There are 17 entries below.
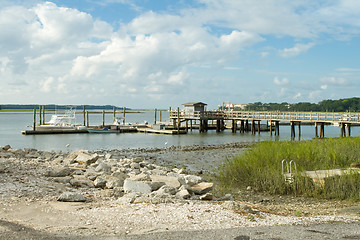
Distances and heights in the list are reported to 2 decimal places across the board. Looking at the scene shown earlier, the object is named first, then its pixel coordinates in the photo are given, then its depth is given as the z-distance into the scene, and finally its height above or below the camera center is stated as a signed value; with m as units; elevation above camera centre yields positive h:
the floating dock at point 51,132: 52.03 -2.31
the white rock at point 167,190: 9.99 -2.07
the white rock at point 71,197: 8.91 -2.00
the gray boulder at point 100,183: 11.94 -2.20
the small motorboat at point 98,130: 56.34 -2.27
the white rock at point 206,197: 9.95 -2.23
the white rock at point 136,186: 10.42 -2.05
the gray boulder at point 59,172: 12.66 -1.98
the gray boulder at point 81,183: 11.72 -2.18
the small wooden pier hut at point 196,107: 59.44 +1.29
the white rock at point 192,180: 12.31 -2.21
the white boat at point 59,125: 54.22 -1.42
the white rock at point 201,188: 11.28 -2.29
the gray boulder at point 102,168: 15.03 -2.16
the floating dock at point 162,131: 54.34 -2.40
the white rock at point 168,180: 11.50 -2.08
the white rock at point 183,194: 9.78 -2.12
